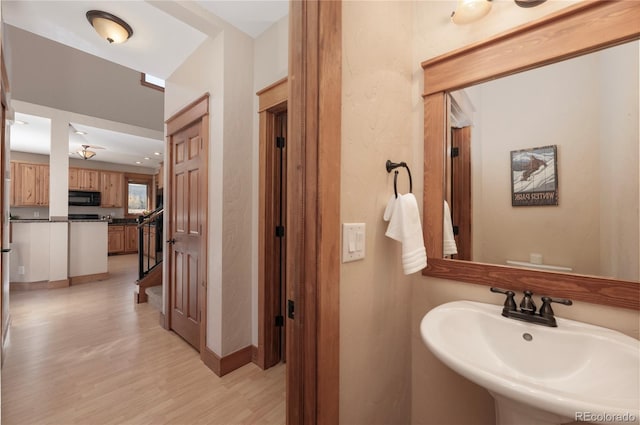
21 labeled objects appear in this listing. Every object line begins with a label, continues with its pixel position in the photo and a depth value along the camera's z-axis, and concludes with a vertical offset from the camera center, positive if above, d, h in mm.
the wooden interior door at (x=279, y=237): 2174 -203
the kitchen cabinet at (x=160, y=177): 7844 +1073
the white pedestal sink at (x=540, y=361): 568 -424
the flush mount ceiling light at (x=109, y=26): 1943 +1424
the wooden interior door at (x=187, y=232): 2309 -181
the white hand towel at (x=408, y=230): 997 -65
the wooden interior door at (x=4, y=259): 2053 -417
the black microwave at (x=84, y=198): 6740 +384
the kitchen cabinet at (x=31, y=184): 5727 +627
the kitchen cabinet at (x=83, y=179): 6727 +880
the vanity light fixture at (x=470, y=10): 1087 +846
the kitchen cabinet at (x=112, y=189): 7219 +674
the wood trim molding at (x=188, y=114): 2178 +894
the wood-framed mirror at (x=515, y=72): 863 +569
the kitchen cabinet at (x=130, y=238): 7395 -703
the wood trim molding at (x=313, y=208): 811 +15
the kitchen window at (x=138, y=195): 7934 +575
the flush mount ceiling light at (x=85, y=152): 5617 +1327
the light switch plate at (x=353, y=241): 909 -100
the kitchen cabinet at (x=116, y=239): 7113 -719
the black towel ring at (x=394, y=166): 1063 +192
